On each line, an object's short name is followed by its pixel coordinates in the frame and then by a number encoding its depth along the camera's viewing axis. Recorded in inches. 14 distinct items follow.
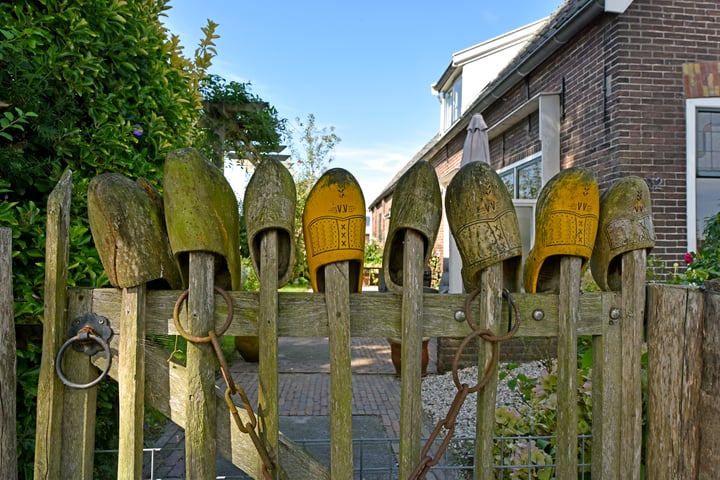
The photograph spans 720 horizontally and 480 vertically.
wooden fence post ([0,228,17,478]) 49.3
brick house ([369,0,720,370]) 208.2
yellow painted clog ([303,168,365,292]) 46.5
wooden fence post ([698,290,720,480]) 49.7
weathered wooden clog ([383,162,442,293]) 47.0
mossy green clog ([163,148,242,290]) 45.6
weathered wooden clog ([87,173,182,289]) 45.5
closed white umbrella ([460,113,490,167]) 254.4
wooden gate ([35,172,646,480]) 46.7
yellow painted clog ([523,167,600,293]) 49.5
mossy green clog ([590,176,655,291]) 51.4
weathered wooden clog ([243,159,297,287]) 45.8
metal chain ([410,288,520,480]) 45.7
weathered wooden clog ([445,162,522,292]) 48.0
